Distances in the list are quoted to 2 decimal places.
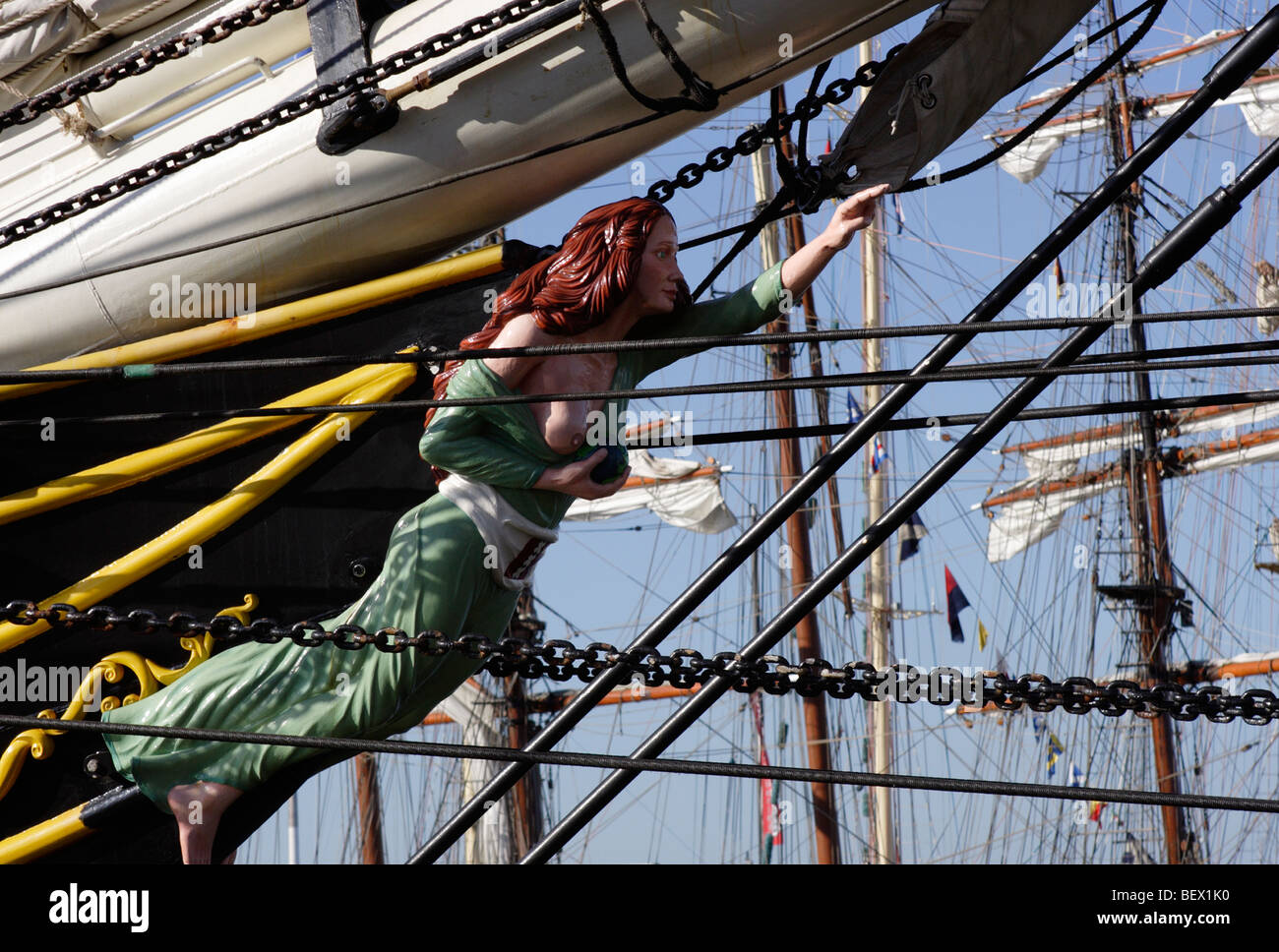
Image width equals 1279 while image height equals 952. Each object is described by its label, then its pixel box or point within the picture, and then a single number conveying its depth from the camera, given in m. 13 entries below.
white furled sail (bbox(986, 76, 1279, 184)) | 18.98
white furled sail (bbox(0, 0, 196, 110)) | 4.27
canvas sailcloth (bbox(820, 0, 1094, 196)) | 3.32
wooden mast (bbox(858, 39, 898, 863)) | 19.25
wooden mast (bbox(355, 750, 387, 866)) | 21.70
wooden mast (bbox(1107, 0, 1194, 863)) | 18.78
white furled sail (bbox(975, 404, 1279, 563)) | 21.02
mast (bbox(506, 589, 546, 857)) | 18.89
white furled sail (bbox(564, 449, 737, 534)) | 21.86
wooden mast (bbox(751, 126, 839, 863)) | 18.19
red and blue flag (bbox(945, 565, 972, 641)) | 20.78
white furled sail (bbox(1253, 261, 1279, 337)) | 17.14
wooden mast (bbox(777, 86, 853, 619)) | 18.39
